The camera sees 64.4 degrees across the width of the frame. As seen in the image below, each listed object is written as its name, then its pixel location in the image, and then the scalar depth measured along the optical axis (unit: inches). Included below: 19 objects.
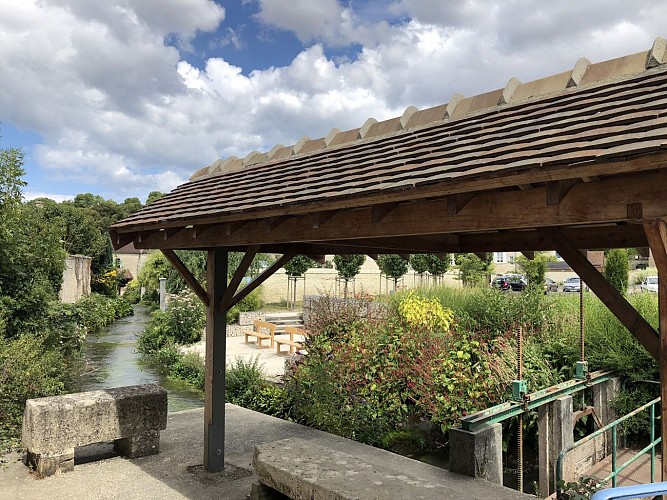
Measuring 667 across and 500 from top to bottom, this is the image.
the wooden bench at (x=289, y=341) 551.7
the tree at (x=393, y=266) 895.1
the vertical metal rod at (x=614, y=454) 186.4
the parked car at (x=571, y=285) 1151.5
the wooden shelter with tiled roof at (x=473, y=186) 98.1
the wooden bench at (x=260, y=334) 611.5
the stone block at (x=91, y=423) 224.2
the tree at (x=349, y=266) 908.0
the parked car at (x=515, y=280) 1144.1
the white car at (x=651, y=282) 915.4
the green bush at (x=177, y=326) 641.0
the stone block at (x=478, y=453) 196.7
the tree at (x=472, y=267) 904.9
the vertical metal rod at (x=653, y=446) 209.8
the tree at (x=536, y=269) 660.1
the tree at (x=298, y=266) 928.3
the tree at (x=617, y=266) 566.9
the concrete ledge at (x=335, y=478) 147.6
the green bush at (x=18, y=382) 273.6
